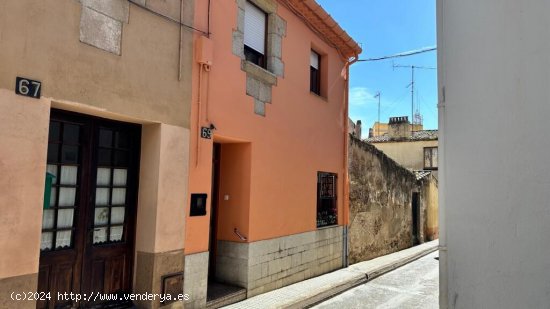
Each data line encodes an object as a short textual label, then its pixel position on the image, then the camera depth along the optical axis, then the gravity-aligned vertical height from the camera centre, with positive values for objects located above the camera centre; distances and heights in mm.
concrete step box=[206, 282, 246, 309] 5578 -1651
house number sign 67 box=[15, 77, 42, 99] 3471 +856
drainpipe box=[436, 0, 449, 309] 2230 +106
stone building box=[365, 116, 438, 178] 24062 +2973
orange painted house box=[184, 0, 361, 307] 5457 +699
